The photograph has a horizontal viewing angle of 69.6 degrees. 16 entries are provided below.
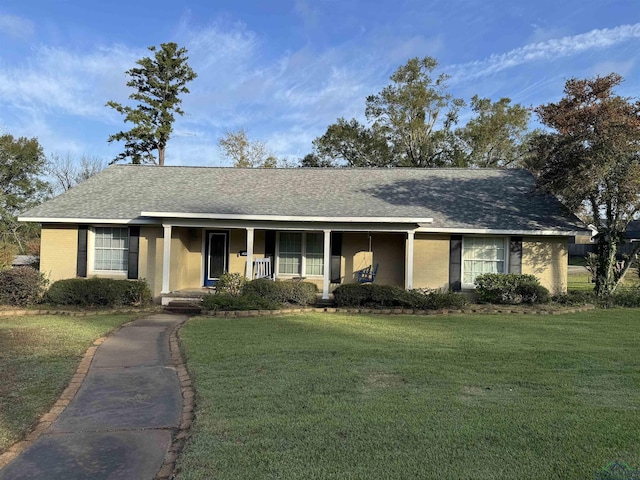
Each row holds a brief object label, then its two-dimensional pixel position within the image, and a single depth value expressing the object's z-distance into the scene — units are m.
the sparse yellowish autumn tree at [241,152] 37.09
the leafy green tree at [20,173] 31.98
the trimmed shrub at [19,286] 11.62
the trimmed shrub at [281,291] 11.99
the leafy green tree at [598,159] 11.84
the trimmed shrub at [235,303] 11.19
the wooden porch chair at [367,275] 13.93
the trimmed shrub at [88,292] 11.88
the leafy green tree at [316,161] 33.75
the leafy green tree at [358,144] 32.56
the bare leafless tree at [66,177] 34.91
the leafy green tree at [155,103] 32.06
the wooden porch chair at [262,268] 14.14
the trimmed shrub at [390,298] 11.75
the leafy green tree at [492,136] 31.25
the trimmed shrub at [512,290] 12.49
